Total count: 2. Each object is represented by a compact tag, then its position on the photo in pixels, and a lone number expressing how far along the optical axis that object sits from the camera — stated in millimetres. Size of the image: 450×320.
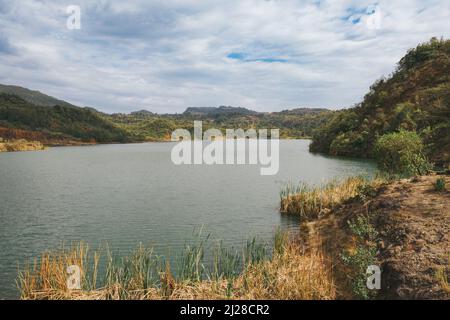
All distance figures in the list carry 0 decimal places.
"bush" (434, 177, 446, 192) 16719
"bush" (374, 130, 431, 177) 35094
